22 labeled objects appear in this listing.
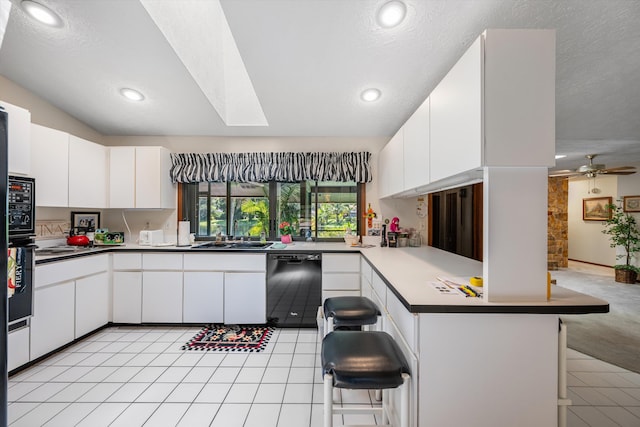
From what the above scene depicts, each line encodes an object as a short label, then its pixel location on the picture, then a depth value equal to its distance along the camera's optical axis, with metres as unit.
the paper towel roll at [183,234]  3.38
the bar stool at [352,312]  1.71
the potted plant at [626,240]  5.13
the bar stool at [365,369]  1.09
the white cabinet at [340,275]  2.91
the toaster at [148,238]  3.25
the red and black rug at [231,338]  2.53
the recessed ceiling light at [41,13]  1.84
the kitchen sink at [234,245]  3.17
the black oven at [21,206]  1.92
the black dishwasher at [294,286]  2.92
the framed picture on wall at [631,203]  5.35
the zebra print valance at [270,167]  3.41
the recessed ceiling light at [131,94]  2.69
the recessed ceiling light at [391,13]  1.67
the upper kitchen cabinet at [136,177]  3.21
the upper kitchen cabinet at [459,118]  1.13
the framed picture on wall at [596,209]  6.15
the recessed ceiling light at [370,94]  2.56
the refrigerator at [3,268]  0.80
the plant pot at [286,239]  3.44
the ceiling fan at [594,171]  4.11
